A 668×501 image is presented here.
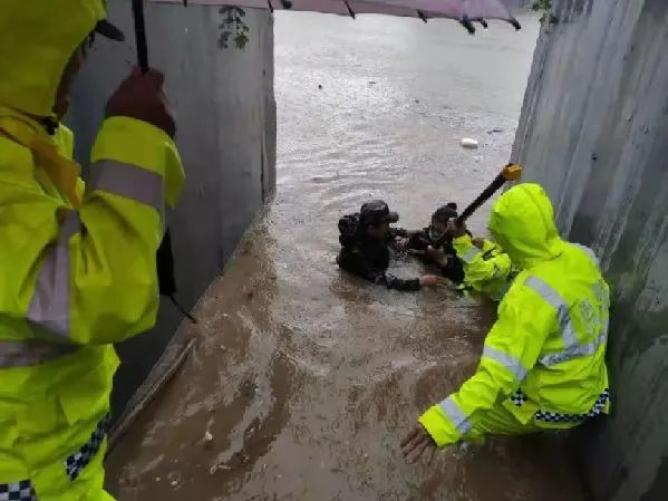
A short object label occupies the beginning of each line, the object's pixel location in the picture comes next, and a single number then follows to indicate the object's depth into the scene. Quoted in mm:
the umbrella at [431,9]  1661
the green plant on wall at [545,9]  4840
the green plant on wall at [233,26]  2281
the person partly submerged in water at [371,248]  5215
